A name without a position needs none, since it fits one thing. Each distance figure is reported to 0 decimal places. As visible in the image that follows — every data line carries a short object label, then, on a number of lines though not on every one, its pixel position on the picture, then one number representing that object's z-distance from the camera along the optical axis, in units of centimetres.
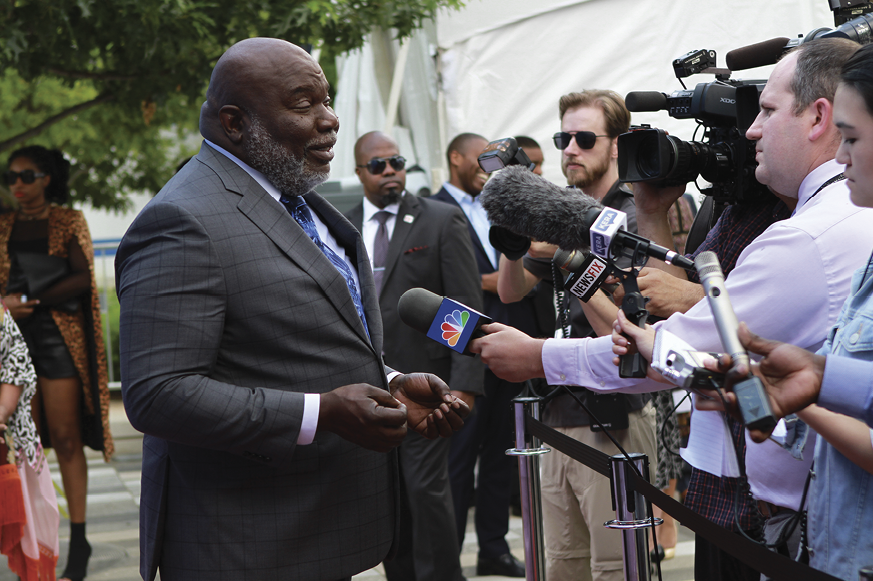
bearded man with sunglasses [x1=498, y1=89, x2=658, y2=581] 350
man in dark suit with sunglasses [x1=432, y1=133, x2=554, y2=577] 509
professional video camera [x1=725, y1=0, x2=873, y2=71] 284
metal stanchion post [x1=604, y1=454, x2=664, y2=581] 234
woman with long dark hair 513
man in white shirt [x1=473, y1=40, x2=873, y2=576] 201
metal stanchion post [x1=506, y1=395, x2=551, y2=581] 304
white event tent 633
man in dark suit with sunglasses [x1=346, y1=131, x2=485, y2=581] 449
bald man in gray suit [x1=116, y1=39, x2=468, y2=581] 203
